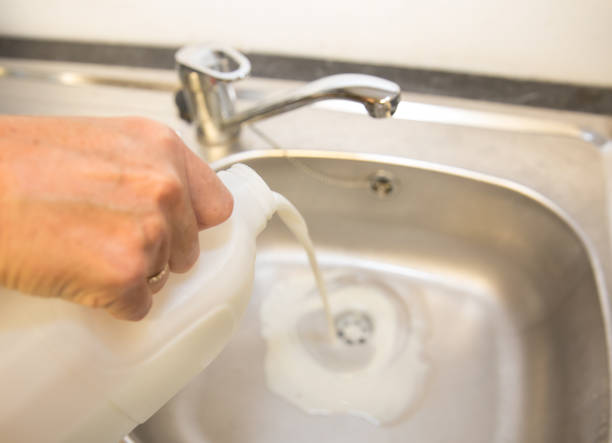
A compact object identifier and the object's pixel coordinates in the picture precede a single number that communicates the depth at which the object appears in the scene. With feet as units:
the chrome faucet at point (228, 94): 1.40
